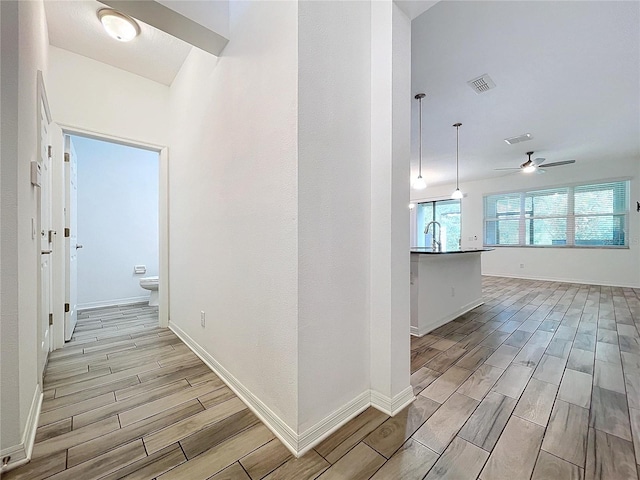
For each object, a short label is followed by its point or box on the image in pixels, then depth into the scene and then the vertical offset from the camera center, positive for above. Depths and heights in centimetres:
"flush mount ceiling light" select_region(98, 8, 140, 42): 203 +170
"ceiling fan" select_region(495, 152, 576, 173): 433 +125
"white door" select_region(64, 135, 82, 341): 254 +3
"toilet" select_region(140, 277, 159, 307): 370 -62
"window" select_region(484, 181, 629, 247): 548 +51
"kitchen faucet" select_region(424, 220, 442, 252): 357 -8
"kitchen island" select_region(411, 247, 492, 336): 276 -57
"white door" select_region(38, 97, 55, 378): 205 +0
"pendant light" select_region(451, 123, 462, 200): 397 +169
